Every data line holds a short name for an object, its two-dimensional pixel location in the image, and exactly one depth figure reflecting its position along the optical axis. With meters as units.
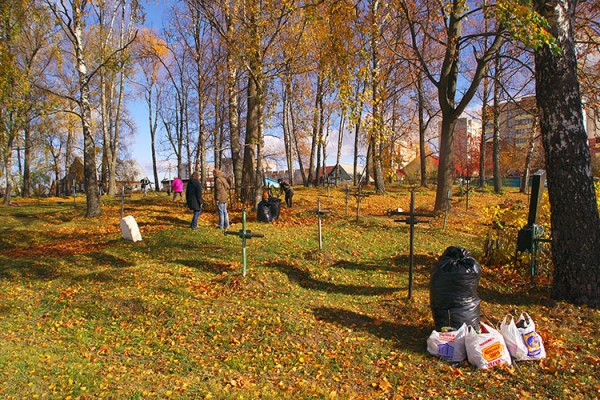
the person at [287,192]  14.37
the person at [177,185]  18.19
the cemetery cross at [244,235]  6.68
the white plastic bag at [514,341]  4.18
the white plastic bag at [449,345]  4.30
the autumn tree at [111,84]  13.29
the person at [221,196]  10.48
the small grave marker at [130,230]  9.77
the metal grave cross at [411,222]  5.90
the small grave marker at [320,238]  8.30
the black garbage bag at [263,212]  11.68
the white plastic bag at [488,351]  4.10
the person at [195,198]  10.63
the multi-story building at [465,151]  50.59
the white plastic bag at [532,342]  4.21
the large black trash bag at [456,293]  4.73
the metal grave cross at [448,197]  11.71
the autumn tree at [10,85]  9.99
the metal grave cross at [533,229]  6.48
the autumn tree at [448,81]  11.66
